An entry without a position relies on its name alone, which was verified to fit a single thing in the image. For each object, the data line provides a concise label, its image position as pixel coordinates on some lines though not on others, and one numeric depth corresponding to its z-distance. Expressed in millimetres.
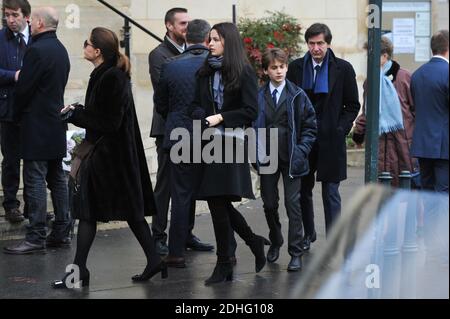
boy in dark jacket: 15266
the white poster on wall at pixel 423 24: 31562
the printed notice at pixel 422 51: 31641
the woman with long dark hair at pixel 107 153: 13727
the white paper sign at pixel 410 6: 31375
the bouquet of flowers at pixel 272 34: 28562
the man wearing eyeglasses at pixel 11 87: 17266
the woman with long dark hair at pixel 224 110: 13867
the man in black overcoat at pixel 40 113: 15727
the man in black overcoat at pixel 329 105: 16172
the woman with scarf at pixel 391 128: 16797
